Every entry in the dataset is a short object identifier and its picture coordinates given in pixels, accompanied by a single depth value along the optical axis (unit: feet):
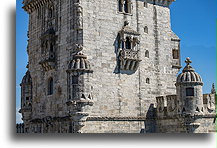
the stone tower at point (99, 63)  61.16
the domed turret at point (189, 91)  60.39
